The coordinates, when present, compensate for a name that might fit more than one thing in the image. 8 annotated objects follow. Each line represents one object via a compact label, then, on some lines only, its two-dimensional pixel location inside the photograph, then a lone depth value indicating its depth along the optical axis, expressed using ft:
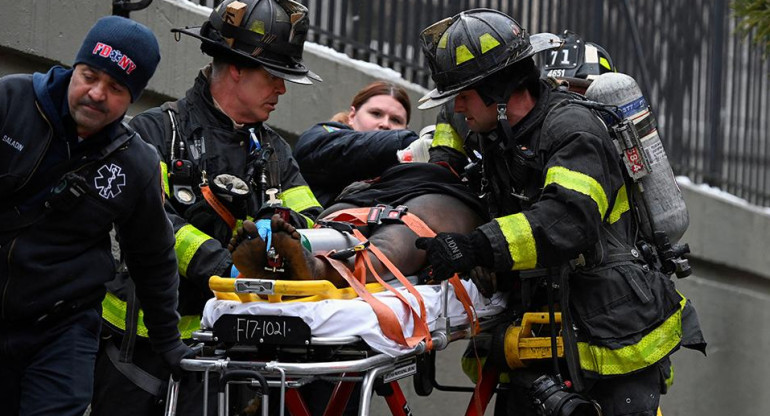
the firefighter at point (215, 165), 29.22
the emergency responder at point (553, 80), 33.45
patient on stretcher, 25.26
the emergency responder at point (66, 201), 24.36
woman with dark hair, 35.63
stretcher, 24.08
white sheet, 24.47
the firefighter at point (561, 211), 28.12
